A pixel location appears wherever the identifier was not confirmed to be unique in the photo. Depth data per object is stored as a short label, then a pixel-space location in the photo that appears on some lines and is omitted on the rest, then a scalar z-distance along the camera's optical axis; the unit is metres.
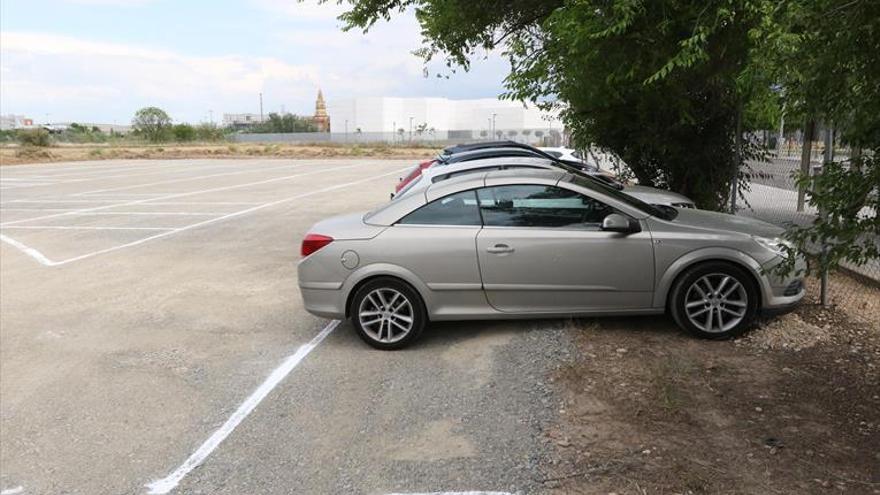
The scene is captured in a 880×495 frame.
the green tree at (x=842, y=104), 2.92
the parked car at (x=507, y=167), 8.78
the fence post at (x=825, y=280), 5.98
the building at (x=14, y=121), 167.55
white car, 16.76
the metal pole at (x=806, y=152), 9.35
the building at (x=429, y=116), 122.69
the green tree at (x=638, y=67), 5.30
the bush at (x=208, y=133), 100.81
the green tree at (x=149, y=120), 106.06
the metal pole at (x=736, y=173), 8.78
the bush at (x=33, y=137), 68.50
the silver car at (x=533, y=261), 5.64
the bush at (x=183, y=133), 98.50
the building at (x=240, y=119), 173.48
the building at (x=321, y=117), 134.12
